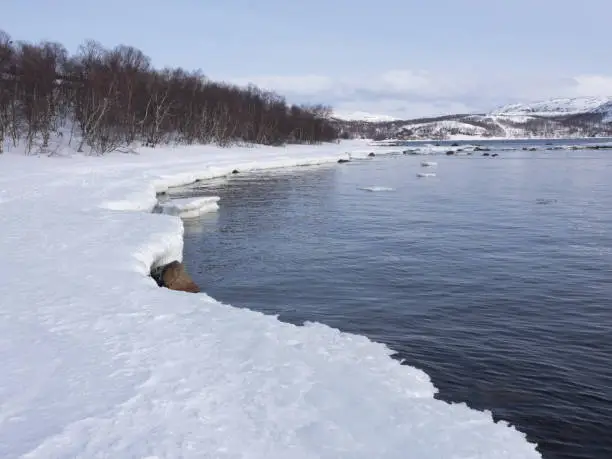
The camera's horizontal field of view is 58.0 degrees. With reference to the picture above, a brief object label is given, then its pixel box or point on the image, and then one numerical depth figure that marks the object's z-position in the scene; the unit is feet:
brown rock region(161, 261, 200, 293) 38.68
